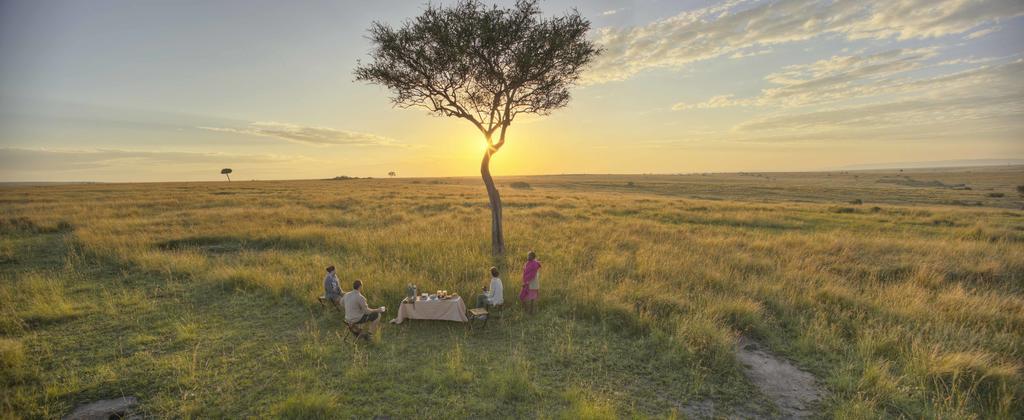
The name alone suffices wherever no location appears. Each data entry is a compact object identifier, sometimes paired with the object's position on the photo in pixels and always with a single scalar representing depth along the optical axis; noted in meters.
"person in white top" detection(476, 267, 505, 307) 8.50
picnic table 8.20
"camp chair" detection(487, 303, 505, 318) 8.81
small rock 5.30
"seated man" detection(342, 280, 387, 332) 7.53
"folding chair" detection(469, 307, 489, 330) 8.06
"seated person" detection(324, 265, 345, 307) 8.89
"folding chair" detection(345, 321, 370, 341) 7.57
